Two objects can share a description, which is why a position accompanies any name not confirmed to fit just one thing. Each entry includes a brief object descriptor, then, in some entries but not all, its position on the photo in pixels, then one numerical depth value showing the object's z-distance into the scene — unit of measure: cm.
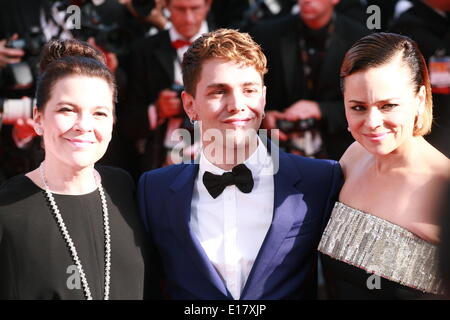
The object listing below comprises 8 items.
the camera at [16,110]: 373
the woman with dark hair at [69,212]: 226
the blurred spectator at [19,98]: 374
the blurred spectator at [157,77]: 393
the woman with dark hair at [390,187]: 239
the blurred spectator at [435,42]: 360
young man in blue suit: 250
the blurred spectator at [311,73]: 381
